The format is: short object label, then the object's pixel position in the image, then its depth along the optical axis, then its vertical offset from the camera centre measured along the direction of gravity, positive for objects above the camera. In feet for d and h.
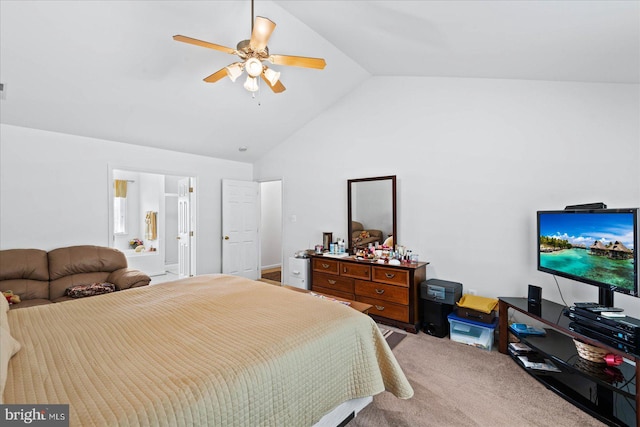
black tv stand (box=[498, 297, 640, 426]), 6.05 -3.64
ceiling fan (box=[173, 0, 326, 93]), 6.95 +4.08
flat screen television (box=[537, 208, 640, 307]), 6.64 -0.91
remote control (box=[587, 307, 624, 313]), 6.66 -2.25
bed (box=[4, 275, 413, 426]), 3.19 -1.99
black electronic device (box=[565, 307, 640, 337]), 5.73 -2.31
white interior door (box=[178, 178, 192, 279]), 16.74 -0.90
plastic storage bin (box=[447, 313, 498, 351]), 9.46 -4.08
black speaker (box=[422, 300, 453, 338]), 10.42 -3.85
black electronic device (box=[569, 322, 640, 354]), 5.74 -2.71
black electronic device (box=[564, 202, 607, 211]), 7.34 +0.14
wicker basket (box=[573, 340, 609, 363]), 6.90 -3.39
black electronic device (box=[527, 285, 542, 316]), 8.41 -2.56
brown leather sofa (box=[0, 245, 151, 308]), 9.95 -2.27
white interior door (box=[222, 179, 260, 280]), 17.40 -0.96
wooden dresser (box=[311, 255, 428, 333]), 10.83 -3.00
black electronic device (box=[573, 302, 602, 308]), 7.13 -2.31
